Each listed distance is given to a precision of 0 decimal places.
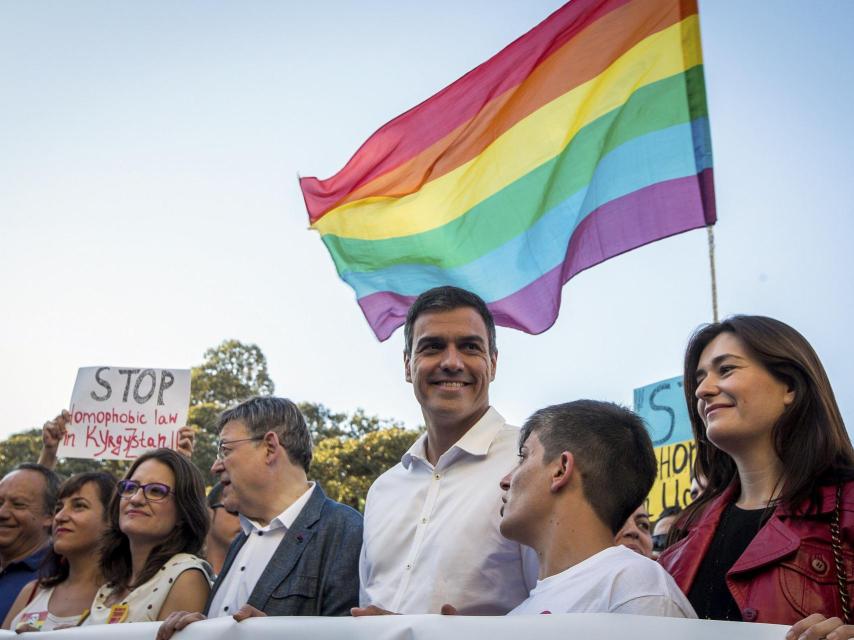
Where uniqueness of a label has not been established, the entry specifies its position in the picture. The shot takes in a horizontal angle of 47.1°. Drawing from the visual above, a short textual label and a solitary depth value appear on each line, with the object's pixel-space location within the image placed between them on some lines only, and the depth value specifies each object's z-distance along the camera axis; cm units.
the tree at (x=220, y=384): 2491
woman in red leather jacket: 269
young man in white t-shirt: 266
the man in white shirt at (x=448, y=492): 336
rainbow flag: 550
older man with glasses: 378
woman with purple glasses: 417
